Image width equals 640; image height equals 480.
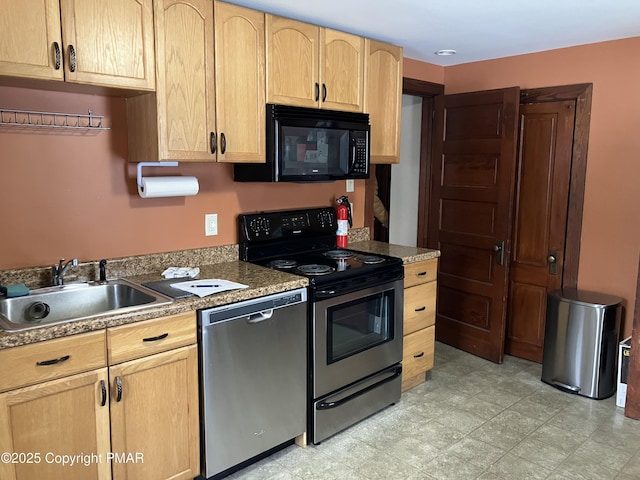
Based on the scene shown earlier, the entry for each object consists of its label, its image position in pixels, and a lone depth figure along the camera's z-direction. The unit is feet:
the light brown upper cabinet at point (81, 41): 6.15
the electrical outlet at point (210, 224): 9.39
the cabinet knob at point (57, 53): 6.44
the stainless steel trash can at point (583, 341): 10.53
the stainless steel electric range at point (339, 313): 8.61
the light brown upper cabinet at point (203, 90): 7.57
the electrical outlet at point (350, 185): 11.91
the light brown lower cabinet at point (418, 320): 10.52
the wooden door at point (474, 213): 12.12
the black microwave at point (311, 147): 8.86
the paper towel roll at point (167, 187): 8.09
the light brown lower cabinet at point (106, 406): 5.71
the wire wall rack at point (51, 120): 7.11
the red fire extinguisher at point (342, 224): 11.13
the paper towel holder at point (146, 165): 8.23
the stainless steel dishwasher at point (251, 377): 7.27
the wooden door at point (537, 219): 11.75
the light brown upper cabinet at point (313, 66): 8.85
